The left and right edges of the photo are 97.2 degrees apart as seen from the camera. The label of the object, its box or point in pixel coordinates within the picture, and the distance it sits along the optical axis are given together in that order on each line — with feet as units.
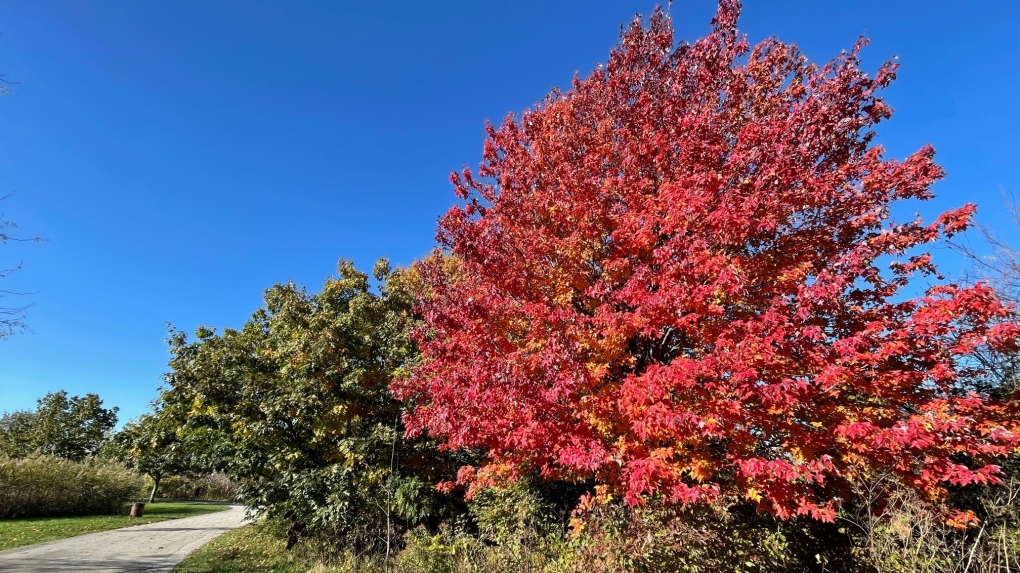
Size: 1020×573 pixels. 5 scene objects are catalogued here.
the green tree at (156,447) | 40.91
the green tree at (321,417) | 34.55
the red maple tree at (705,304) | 16.31
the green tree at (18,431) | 121.04
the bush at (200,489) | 143.02
